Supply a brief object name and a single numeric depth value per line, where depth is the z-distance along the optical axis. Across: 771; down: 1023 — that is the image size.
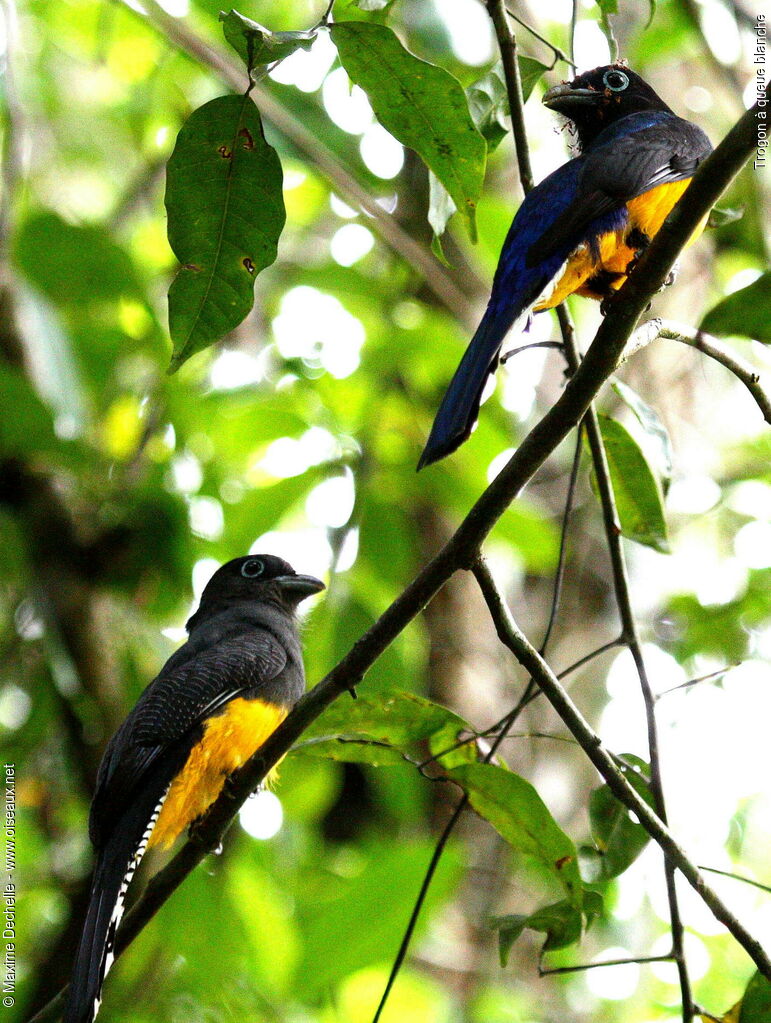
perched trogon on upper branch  5.67
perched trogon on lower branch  6.24
